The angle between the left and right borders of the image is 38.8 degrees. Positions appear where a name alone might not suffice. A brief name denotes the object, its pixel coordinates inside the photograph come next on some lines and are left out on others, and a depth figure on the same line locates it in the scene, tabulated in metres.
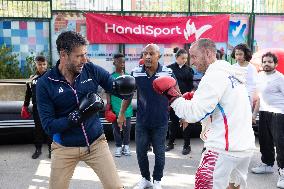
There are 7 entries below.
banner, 10.24
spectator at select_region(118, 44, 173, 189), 4.51
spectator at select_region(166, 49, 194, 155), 6.34
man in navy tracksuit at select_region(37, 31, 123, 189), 3.07
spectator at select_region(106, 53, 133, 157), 6.09
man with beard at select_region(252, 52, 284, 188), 4.75
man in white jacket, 2.87
